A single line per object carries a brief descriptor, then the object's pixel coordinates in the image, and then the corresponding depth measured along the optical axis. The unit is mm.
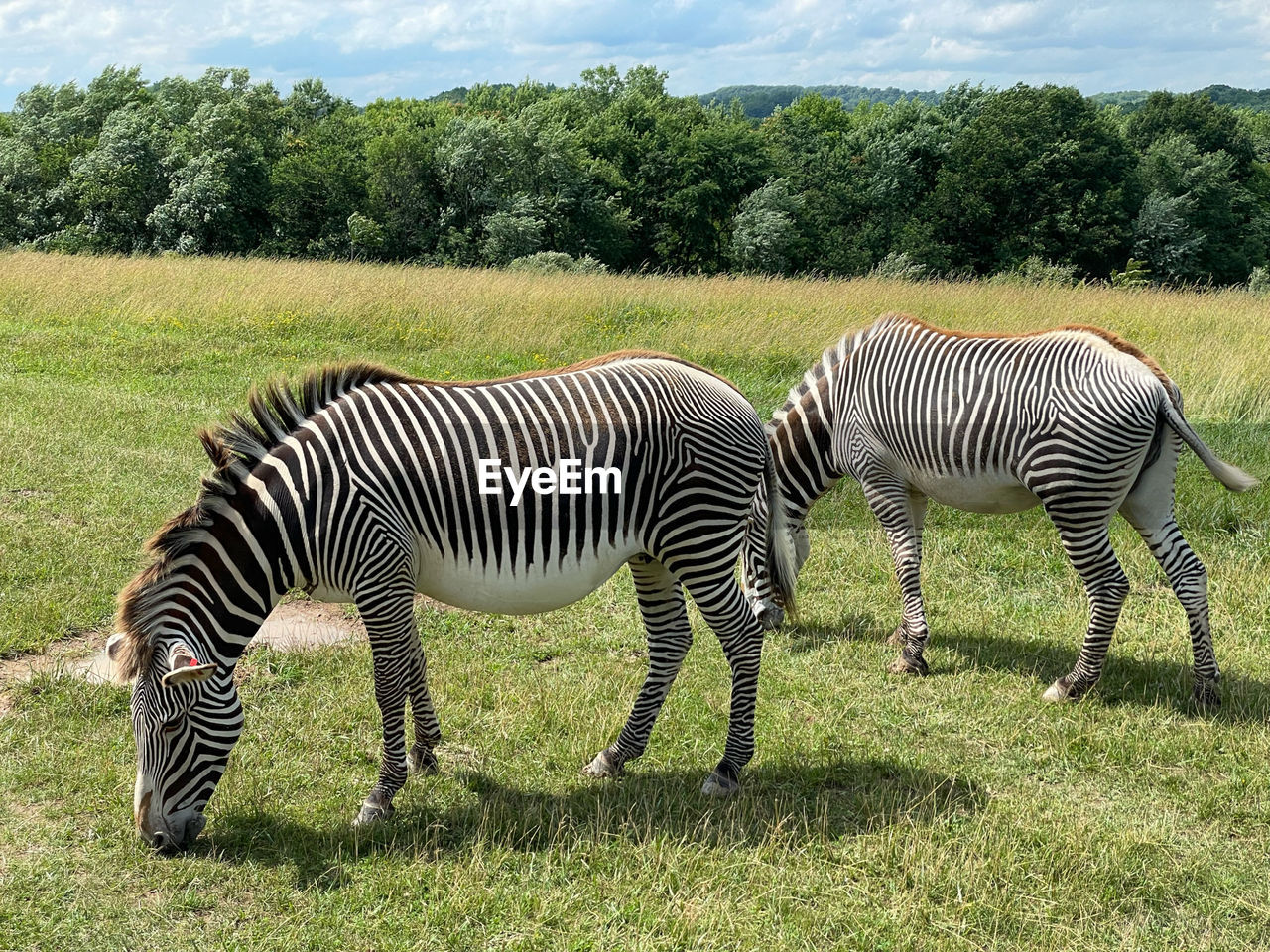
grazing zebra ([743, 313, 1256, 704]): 6164
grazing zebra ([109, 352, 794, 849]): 4324
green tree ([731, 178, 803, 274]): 48188
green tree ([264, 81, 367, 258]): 43438
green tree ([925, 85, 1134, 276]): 46750
